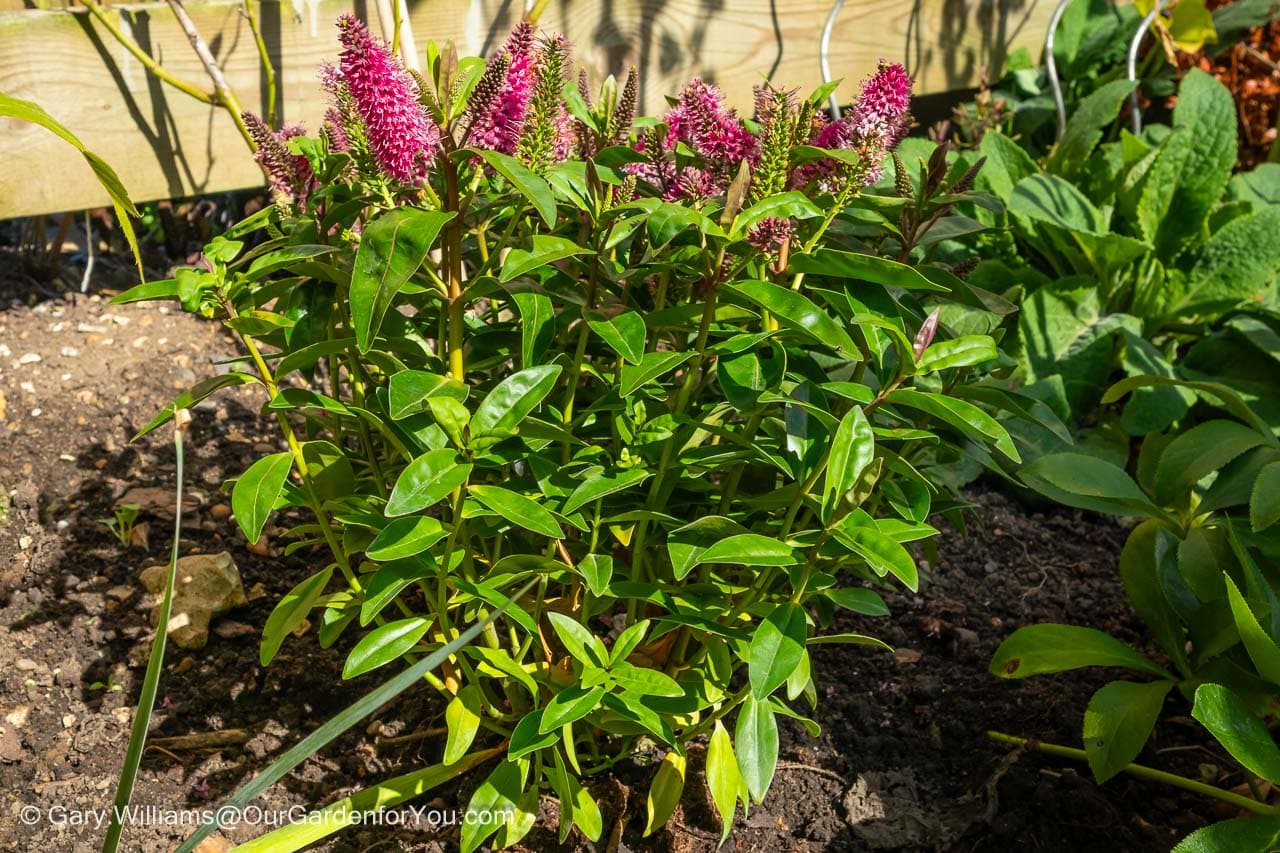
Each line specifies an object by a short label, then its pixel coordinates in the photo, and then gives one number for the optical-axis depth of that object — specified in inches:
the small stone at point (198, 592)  75.8
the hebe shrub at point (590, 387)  45.6
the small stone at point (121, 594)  80.1
